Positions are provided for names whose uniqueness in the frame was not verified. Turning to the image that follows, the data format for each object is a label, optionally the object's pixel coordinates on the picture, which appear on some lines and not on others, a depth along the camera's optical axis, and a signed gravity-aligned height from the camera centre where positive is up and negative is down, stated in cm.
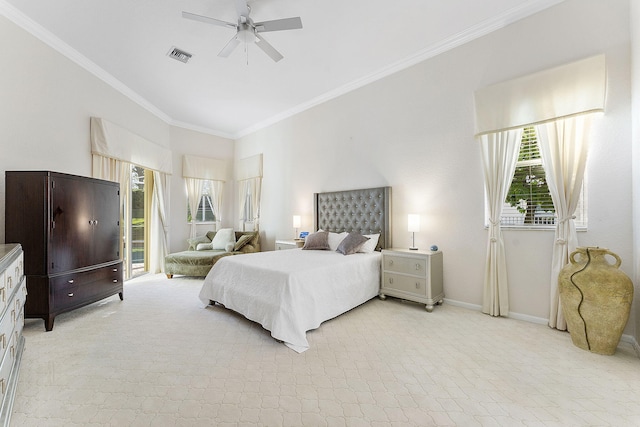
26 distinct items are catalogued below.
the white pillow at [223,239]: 571 -52
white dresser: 144 -66
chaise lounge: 497 -76
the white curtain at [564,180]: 262 +31
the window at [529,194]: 296 +20
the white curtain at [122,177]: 414 +65
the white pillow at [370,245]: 386 -46
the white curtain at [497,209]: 307 +4
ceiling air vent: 352 +217
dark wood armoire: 282 -22
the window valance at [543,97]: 254 +120
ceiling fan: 252 +187
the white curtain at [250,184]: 645 +76
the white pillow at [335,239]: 418 -40
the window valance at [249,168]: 639 +116
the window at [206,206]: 668 +23
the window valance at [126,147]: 406 +120
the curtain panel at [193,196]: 636 +46
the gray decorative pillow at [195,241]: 584 -58
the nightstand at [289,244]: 490 -56
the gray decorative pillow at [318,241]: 421 -43
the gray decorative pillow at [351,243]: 374 -43
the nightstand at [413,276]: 330 -81
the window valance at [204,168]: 624 +115
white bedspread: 254 -81
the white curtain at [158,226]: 564 -22
